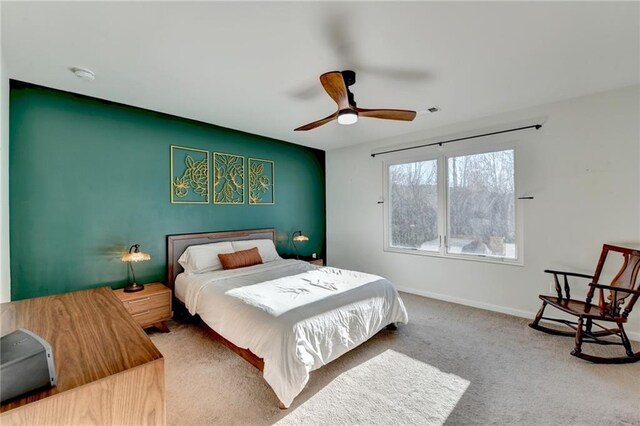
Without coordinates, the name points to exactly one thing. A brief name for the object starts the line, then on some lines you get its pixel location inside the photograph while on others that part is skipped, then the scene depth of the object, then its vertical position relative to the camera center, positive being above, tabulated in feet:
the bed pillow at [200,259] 11.23 -1.83
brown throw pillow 11.74 -1.92
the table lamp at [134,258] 9.75 -1.52
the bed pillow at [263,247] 13.01 -1.57
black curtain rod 10.85 +3.38
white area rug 5.99 -4.41
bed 6.54 -2.74
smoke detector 7.74 +4.08
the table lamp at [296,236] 16.32 -1.32
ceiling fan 6.75 +3.06
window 11.71 +0.31
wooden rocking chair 7.86 -2.96
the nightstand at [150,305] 9.43 -3.14
